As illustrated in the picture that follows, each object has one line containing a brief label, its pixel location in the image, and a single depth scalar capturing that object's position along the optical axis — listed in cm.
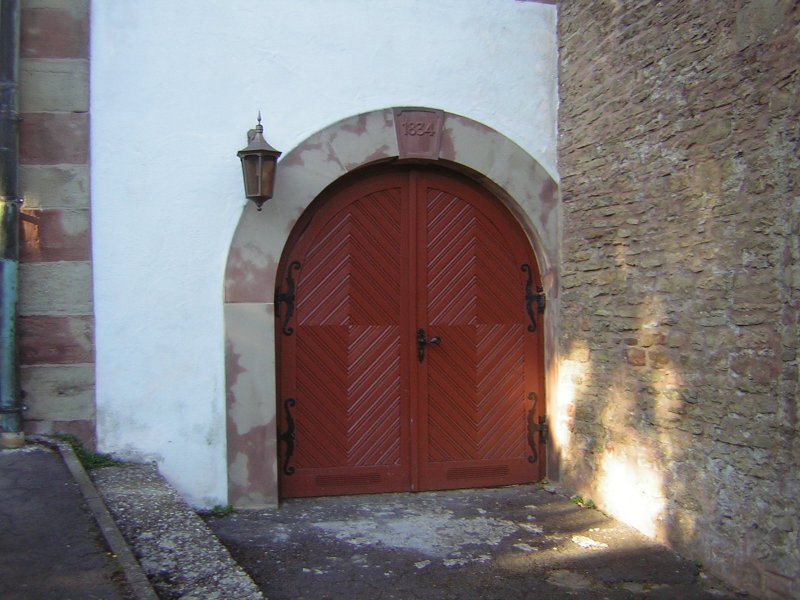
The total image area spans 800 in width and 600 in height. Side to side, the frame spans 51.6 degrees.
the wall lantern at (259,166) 473
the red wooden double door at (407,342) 526
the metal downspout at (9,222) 454
